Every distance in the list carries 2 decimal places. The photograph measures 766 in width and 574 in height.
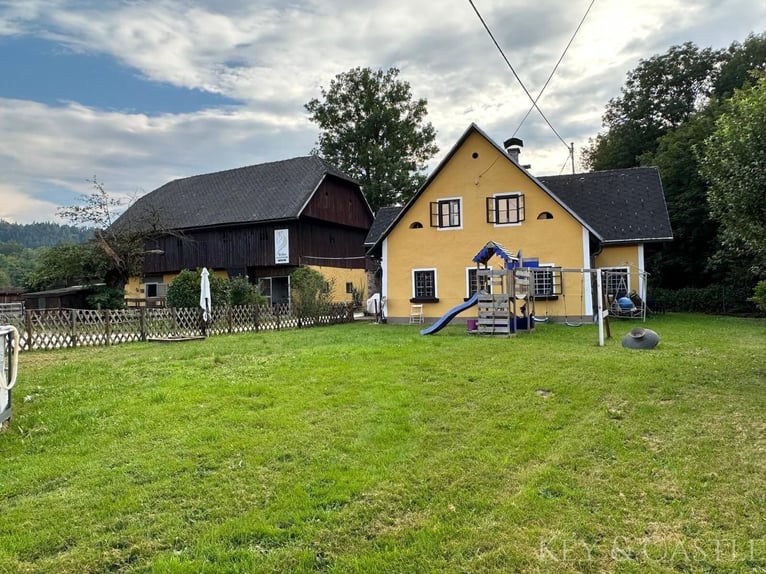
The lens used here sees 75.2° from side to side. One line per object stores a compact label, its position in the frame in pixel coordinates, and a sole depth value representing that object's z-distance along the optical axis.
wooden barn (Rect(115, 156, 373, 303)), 29.03
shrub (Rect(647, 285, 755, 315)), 23.30
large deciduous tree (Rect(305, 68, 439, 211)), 41.41
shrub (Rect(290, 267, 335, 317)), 19.75
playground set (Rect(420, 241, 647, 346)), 13.74
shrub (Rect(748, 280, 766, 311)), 14.49
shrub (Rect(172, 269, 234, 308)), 19.02
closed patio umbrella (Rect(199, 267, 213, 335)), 16.59
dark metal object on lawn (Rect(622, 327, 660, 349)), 10.32
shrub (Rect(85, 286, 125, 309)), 24.95
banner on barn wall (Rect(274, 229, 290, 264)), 28.52
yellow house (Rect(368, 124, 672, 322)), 17.94
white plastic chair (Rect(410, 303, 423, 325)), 19.58
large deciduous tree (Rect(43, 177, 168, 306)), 25.12
